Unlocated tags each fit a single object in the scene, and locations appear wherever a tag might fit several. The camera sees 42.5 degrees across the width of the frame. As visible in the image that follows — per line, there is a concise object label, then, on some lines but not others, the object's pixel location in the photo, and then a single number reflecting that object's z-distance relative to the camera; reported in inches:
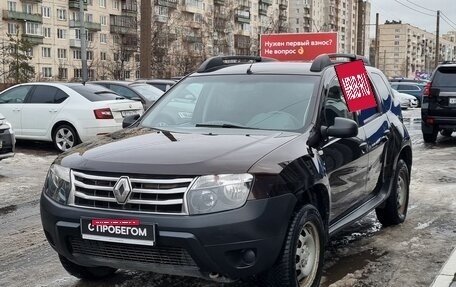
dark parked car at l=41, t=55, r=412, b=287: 136.1
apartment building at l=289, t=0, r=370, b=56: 4665.4
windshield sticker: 203.9
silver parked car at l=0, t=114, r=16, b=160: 350.9
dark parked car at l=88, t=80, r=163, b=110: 590.5
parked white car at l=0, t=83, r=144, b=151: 466.0
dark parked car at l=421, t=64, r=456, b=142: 528.1
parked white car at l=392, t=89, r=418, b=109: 1192.0
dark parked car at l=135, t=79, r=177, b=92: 684.1
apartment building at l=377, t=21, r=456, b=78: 5639.8
